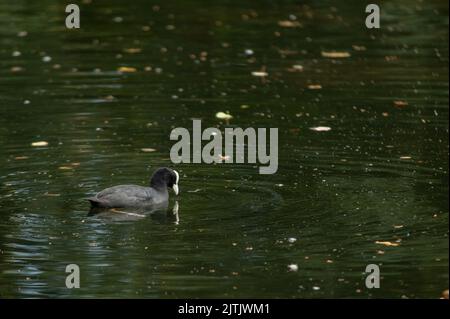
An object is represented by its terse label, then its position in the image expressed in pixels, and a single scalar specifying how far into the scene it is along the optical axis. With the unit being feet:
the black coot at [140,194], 35.99
